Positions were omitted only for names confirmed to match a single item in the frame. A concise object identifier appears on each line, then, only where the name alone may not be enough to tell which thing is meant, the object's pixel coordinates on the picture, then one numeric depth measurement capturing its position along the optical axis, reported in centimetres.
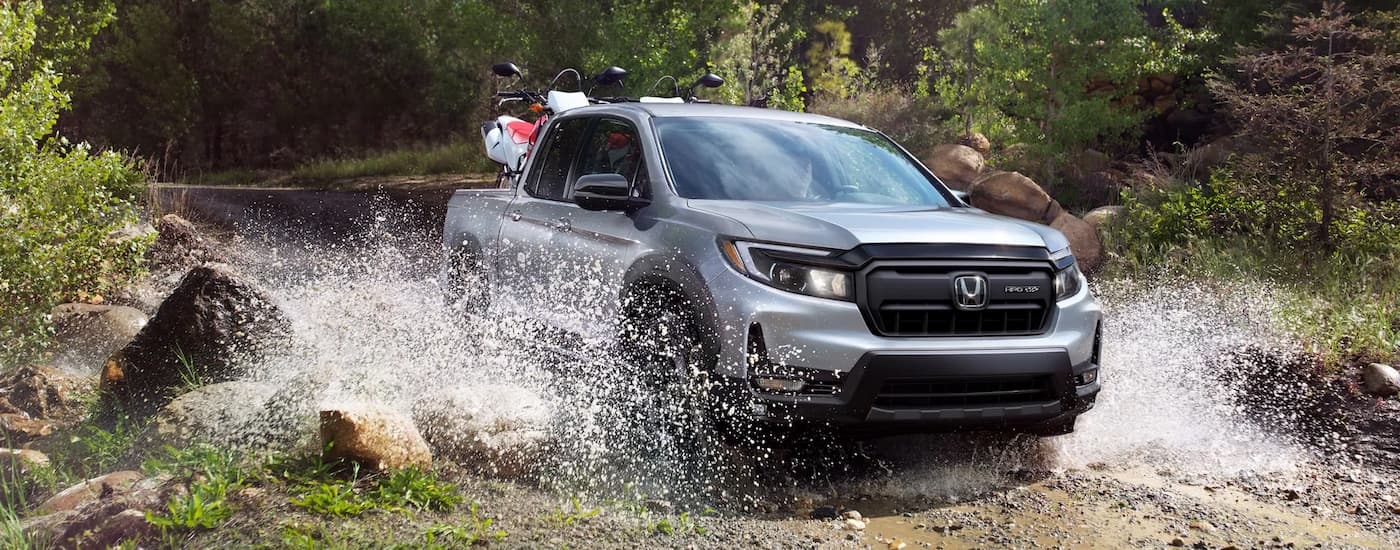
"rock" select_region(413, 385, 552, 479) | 540
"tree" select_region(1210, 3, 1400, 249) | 1011
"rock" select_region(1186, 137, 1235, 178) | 1474
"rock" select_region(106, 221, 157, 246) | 1156
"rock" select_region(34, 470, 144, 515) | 504
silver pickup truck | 472
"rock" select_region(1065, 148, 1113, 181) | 1736
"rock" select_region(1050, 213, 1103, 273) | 1209
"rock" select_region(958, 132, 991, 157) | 2000
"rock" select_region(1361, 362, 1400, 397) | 705
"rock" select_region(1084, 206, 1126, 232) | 1262
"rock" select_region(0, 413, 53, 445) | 677
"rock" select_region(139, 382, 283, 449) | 566
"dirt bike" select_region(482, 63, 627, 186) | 955
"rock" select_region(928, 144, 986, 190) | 1747
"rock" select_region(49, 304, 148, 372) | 861
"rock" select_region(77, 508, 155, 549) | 428
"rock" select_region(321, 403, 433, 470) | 499
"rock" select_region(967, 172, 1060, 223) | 1464
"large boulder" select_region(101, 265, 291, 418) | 671
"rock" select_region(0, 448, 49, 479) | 587
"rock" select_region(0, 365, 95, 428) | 706
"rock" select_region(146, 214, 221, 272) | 1210
